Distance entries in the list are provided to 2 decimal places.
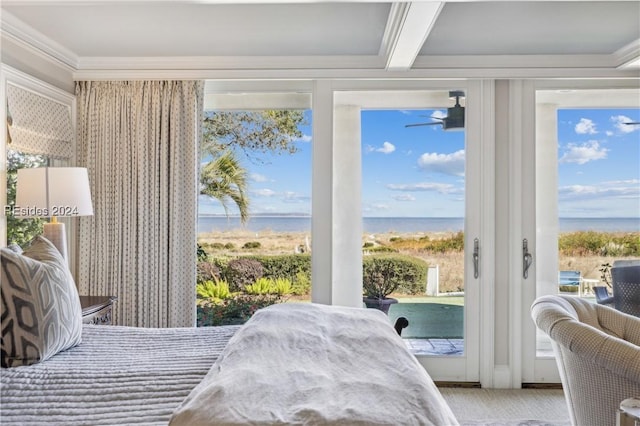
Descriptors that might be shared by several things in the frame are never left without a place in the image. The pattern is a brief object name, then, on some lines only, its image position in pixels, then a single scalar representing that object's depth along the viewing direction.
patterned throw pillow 1.61
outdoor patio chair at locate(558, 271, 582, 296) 3.59
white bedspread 1.15
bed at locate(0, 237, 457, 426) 1.19
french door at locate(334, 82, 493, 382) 3.50
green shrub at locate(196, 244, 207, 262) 3.61
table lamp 2.64
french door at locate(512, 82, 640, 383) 3.54
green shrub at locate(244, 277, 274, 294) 3.65
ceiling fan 3.56
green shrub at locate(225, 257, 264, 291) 3.64
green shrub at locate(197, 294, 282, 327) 3.64
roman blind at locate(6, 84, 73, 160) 2.81
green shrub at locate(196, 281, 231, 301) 3.63
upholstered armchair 1.84
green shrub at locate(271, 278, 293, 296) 3.65
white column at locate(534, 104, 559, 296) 3.56
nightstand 2.64
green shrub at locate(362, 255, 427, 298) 3.61
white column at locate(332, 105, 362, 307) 3.60
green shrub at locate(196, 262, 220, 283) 3.62
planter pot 3.62
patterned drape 3.42
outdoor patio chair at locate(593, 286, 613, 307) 3.54
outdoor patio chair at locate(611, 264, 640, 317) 3.50
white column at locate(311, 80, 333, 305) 3.50
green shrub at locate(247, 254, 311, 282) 3.61
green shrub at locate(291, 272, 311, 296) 3.62
